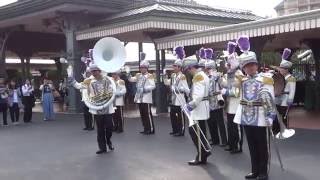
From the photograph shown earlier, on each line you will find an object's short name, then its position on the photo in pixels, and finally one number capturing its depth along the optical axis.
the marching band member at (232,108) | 8.55
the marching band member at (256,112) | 6.39
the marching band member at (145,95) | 11.75
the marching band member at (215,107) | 9.29
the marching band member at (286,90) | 10.41
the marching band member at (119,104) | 12.00
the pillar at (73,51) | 18.95
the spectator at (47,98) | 16.20
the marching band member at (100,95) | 8.98
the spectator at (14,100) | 15.40
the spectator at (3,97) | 14.66
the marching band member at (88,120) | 13.05
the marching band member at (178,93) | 9.52
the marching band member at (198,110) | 7.51
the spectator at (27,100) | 15.93
